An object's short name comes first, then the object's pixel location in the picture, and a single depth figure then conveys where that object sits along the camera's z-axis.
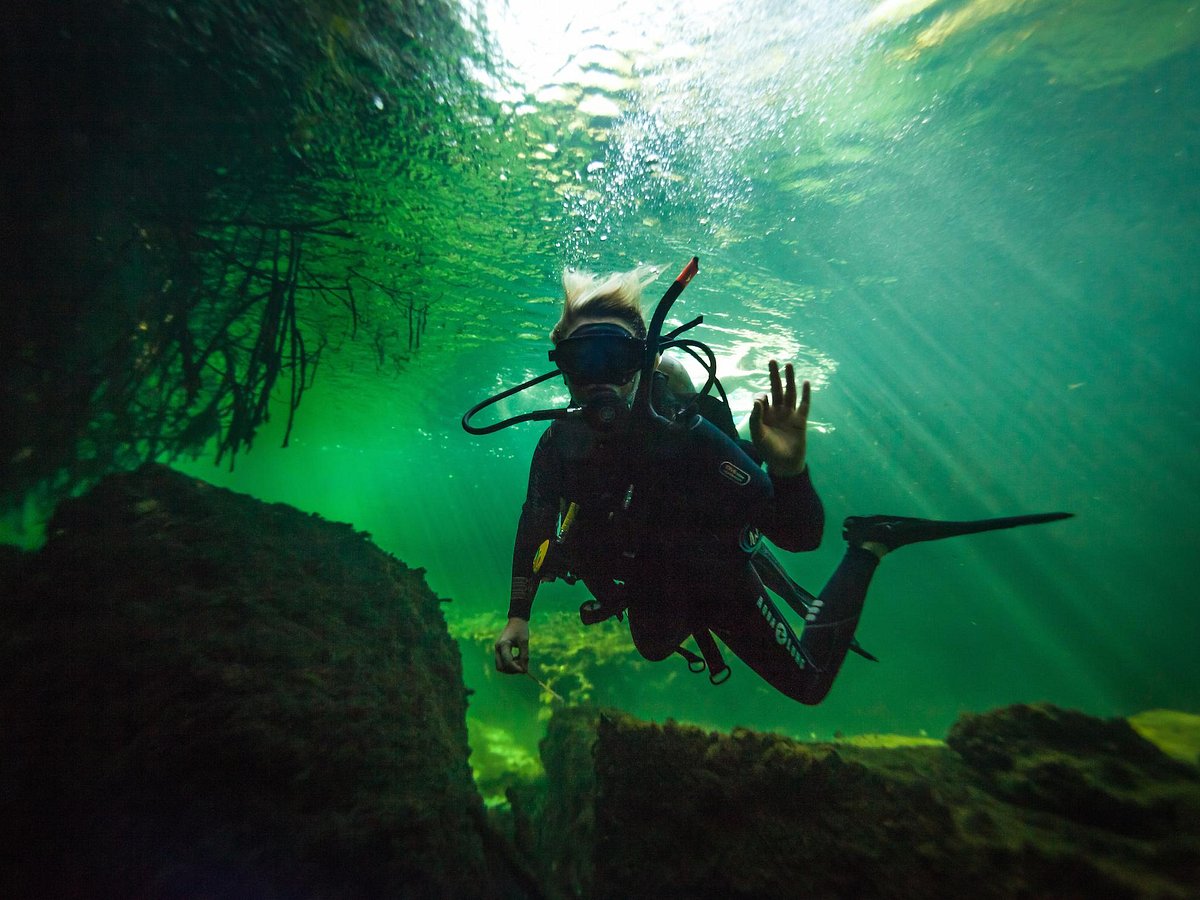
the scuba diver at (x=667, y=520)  0.96
